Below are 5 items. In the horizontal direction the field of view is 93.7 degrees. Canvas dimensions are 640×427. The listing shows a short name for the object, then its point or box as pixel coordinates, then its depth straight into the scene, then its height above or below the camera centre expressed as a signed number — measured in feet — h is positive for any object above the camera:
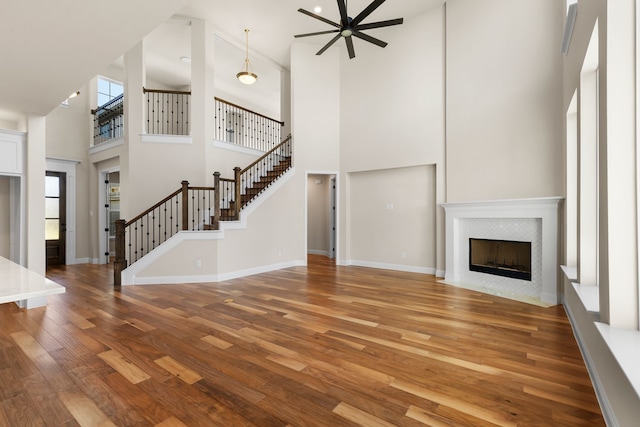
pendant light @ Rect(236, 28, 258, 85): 22.13 +10.01
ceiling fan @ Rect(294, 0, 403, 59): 13.08 +8.85
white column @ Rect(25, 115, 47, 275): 12.82 +0.85
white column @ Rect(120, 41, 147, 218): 20.66 +6.21
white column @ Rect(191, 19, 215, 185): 21.45 +9.24
